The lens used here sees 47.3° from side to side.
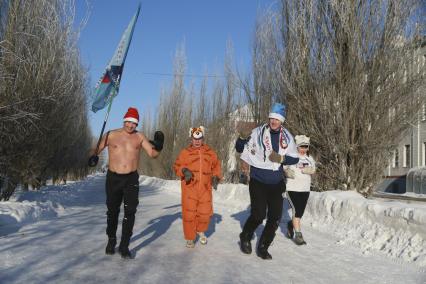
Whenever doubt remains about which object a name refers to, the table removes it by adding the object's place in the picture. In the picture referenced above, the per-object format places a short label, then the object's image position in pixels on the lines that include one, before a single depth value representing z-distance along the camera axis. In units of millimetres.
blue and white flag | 7852
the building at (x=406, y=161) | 36531
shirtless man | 6305
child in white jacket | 7745
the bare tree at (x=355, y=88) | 11633
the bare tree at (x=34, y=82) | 12211
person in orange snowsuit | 7164
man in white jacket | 6367
